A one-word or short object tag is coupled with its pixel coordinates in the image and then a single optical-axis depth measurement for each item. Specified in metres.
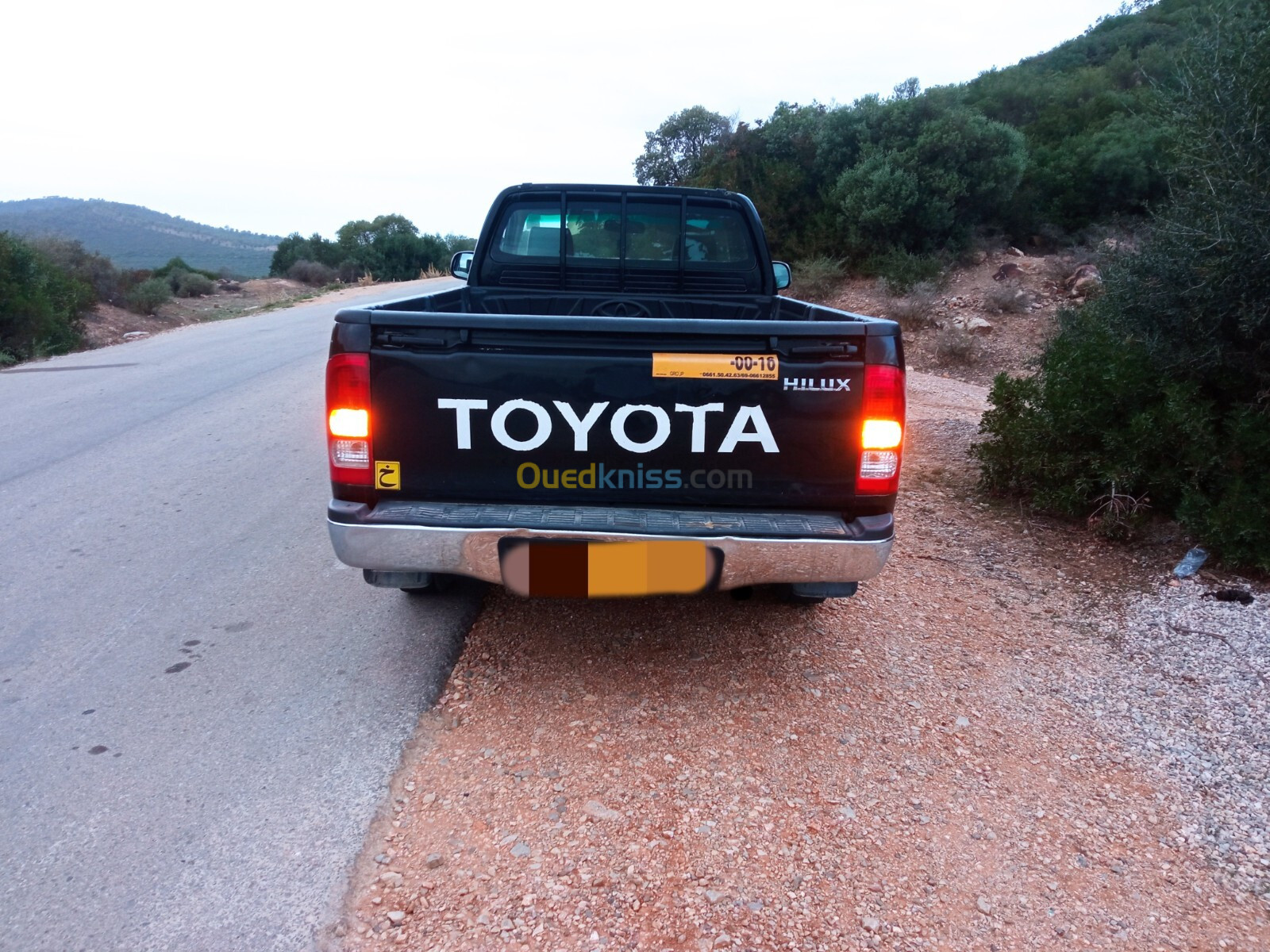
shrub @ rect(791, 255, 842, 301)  15.67
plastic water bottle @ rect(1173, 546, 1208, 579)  4.56
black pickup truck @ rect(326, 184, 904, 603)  2.99
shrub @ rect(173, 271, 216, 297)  29.43
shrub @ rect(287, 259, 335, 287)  40.00
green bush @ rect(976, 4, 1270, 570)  4.74
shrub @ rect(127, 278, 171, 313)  21.58
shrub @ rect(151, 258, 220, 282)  30.55
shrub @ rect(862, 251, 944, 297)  14.50
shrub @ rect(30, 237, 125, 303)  21.64
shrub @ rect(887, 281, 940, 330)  13.03
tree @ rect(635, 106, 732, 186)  24.94
